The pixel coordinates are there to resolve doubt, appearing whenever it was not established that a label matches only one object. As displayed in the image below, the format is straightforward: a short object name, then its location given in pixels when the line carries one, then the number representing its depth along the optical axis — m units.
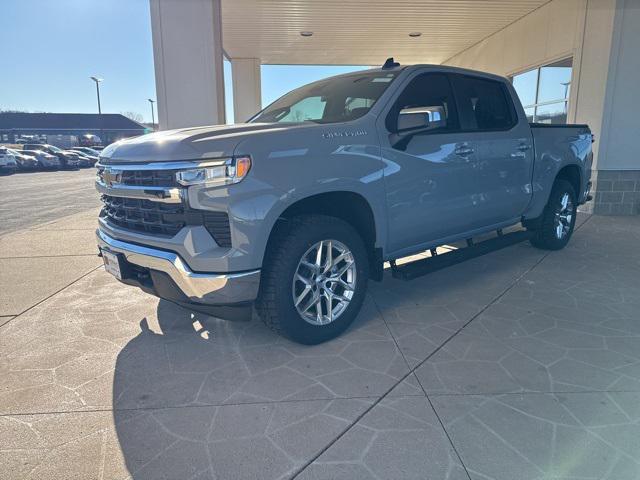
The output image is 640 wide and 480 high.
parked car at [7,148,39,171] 30.97
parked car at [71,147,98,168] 37.97
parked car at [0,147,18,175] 28.05
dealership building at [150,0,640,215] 7.16
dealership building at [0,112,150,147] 73.88
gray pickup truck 2.78
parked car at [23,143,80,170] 35.26
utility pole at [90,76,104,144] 55.22
